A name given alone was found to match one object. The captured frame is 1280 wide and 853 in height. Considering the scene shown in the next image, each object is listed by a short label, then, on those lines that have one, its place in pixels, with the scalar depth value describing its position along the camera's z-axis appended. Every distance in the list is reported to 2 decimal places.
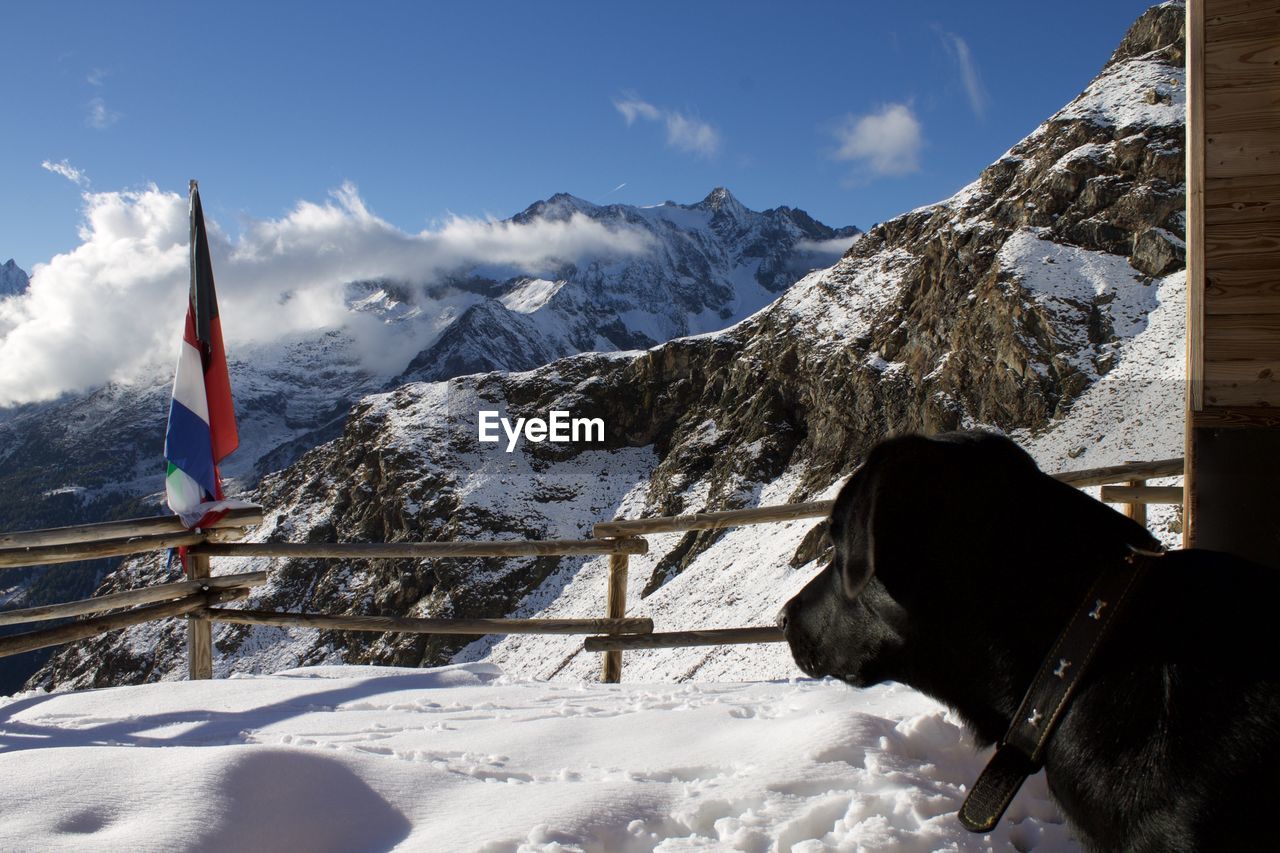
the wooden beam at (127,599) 5.93
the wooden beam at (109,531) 5.73
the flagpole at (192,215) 7.13
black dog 1.32
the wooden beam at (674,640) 6.06
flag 6.65
